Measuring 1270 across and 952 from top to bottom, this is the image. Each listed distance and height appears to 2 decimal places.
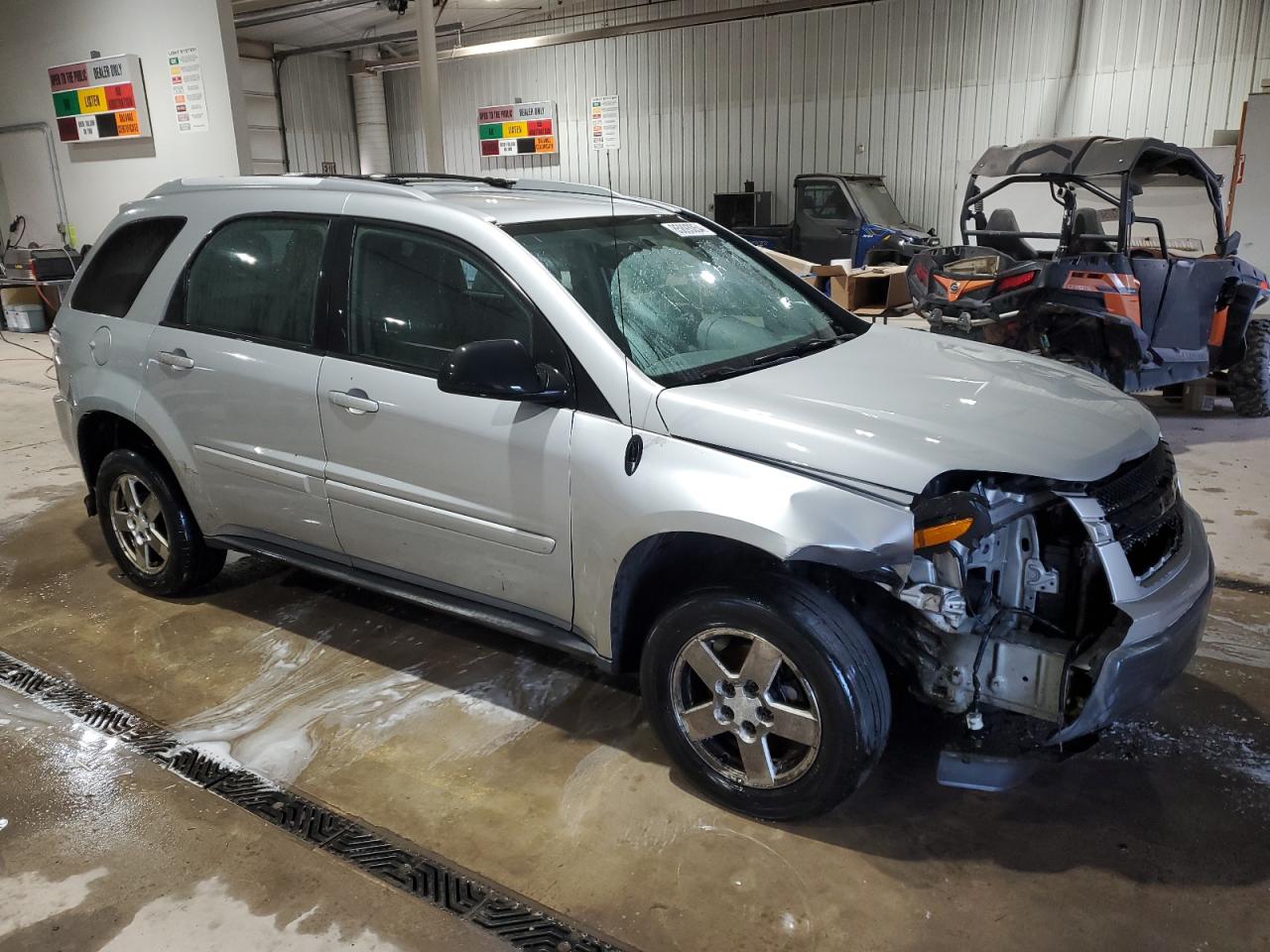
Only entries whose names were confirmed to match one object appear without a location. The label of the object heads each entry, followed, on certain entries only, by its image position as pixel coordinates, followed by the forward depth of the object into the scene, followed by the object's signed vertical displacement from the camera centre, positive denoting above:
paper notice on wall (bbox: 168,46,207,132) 7.94 +0.80
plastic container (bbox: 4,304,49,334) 11.81 -1.49
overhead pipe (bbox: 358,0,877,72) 12.02 +1.89
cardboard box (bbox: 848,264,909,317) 8.52 -1.11
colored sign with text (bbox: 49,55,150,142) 8.47 +0.81
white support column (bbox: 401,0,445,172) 8.66 +0.80
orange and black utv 5.89 -0.81
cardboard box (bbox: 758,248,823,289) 8.36 -0.85
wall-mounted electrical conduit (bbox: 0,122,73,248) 9.97 +0.25
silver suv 2.19 -0.73
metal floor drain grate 2.12 -1.60
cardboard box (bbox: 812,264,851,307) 8.31 -0.93
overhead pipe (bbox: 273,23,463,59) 16.30 +2.36
